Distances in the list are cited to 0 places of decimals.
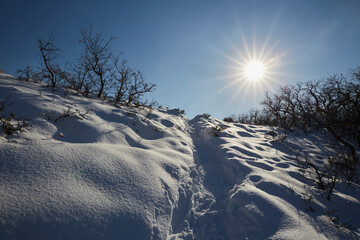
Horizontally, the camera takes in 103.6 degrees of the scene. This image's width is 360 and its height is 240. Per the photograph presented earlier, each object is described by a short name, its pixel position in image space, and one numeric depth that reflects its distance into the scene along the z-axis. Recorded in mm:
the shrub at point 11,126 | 1675
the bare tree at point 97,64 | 5074
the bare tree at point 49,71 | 4215
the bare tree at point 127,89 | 5242
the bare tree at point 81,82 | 5148
